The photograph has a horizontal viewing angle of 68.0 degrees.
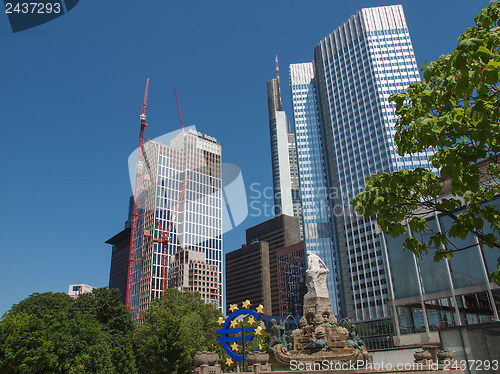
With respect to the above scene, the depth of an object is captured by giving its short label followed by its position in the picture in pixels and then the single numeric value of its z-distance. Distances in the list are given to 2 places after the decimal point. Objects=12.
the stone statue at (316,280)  33.78
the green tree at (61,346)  36.53
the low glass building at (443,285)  51.00
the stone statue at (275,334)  30.75
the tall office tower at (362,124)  116.69
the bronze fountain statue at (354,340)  28.83
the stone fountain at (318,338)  27.67
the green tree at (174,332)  42.62
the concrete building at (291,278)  169.62
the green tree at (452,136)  6.98
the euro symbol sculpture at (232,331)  36.88
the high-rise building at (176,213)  147.38
